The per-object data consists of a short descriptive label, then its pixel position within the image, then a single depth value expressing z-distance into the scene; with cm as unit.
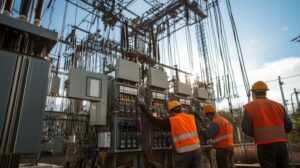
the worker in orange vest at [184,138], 283
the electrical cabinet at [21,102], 161
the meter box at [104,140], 377
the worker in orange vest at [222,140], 359
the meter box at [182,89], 589
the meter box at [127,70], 440
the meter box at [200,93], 663
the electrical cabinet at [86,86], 379
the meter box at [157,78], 514
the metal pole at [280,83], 1946
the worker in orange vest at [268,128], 244
